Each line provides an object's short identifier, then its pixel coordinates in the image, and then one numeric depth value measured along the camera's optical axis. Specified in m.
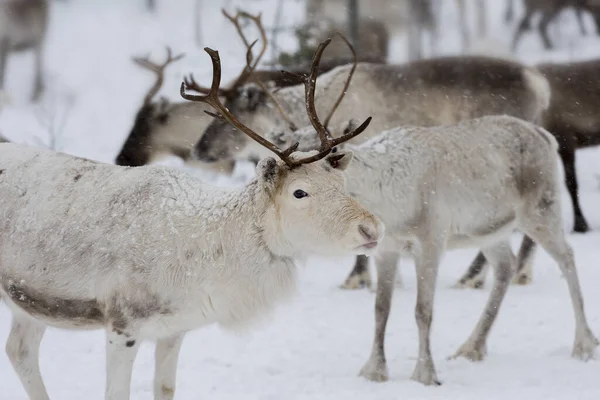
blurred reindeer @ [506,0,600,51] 35.78
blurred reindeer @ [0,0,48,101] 35.06
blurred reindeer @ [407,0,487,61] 36.84
